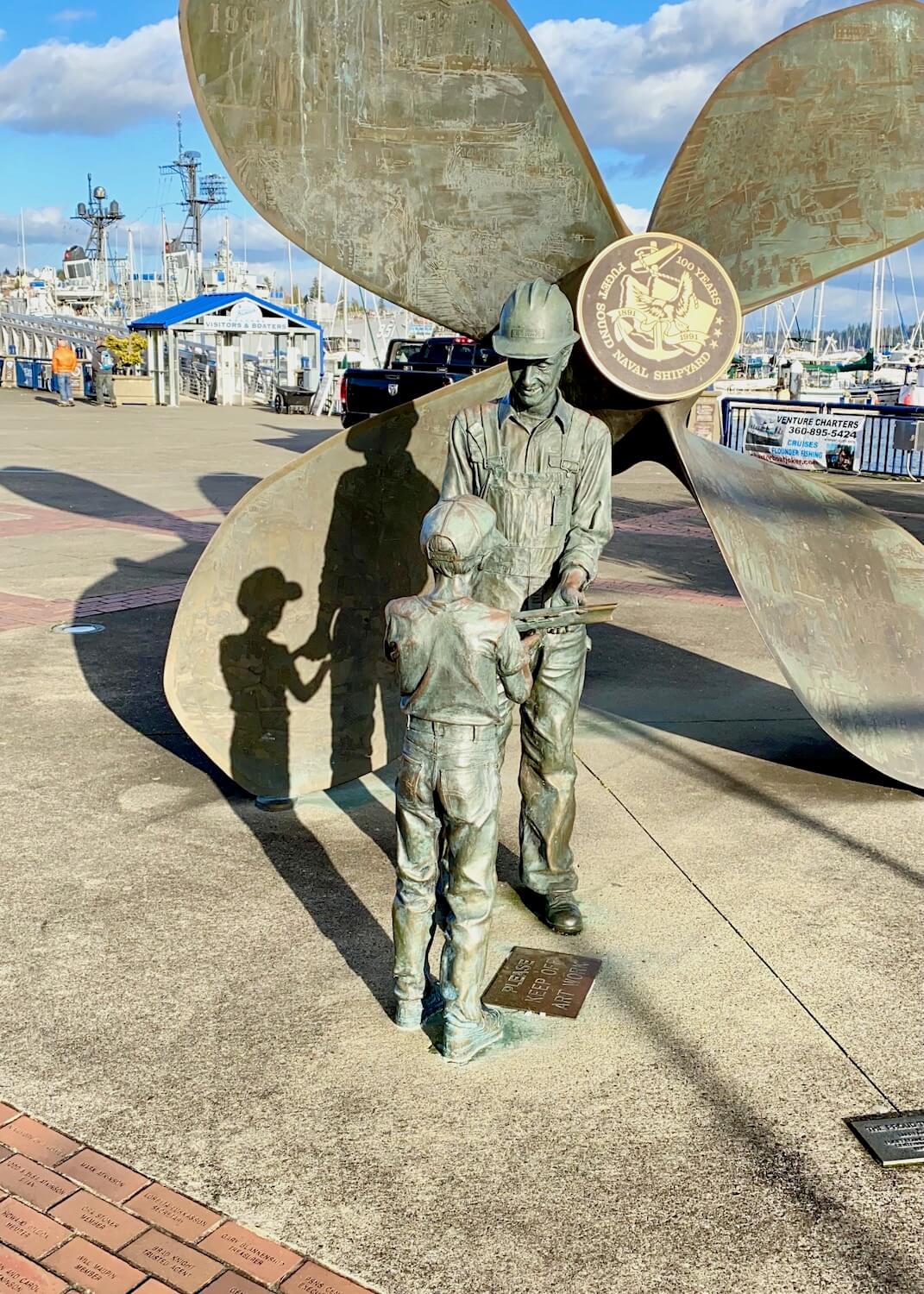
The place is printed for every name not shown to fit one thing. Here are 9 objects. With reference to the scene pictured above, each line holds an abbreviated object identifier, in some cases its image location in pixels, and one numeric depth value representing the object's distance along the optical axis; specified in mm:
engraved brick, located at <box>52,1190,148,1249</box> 2646
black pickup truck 17375
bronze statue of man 3965
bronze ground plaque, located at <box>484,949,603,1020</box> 3684
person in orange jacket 27812
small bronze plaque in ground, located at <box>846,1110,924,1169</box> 2996
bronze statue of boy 3162
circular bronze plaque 4391
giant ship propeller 4344
